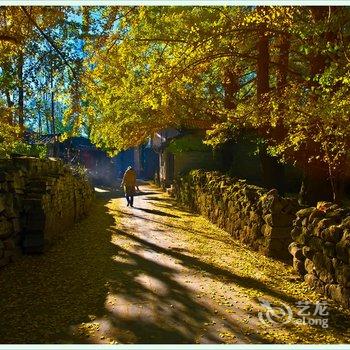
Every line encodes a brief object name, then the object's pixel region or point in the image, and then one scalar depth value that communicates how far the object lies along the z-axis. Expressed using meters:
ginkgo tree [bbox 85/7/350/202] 9.67
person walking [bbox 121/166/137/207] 20.92
